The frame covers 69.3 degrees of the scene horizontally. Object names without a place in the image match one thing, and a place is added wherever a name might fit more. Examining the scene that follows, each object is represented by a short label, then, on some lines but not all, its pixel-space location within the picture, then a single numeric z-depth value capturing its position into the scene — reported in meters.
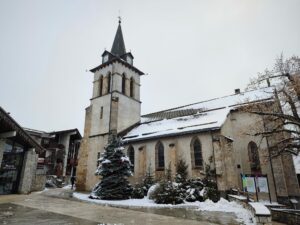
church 17.31
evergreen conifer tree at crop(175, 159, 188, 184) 17.15
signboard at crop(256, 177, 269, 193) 12.30
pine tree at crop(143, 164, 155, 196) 17.68
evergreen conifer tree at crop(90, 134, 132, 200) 16.19
